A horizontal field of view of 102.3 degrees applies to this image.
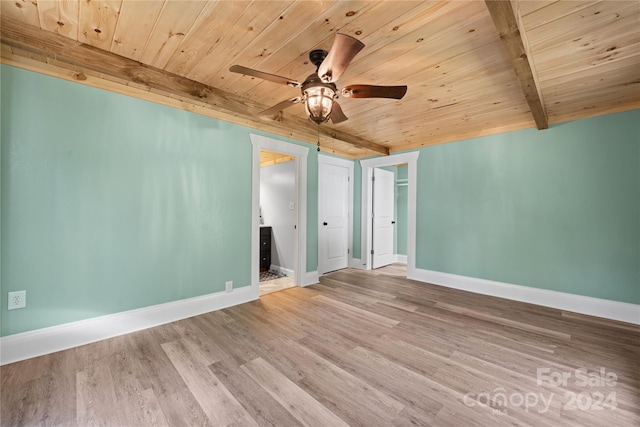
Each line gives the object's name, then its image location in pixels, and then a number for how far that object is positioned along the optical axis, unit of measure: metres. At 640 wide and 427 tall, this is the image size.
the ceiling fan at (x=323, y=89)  1.69
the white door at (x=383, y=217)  5.27
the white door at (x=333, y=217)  4.88
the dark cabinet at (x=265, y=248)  4.88
